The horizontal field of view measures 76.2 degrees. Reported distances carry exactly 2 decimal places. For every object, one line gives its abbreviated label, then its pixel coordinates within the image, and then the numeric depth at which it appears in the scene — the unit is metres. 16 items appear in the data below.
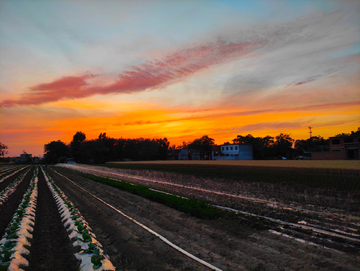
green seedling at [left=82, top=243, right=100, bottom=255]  6.94
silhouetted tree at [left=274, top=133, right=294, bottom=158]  114.36
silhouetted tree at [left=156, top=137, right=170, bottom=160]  141.46
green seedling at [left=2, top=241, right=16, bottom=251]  7.36
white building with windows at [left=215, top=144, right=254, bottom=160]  106.31
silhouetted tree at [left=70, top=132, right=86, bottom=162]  148.00
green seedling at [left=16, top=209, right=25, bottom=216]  11.68
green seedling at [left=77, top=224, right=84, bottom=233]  8.90
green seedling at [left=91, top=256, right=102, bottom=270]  6.20
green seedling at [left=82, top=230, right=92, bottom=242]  8.05
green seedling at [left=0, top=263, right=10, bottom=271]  6.07
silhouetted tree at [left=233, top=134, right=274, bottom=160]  114.46
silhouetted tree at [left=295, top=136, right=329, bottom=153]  126.81
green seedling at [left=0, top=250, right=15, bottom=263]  6.57
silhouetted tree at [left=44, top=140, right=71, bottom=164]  143.50
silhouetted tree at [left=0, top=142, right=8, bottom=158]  134.18
